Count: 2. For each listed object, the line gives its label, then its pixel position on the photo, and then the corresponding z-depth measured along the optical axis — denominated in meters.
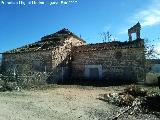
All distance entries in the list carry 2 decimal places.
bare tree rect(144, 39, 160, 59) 15.56
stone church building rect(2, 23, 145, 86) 13.16
